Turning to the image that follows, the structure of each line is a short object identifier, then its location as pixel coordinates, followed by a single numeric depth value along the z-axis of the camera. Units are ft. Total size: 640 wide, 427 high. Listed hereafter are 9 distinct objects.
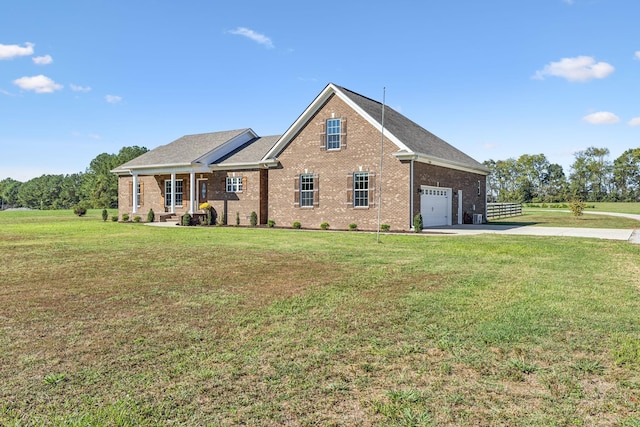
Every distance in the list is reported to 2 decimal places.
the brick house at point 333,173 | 69.62
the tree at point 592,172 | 279.08
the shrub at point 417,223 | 65.21
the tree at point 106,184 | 244.63
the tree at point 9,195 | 459.32
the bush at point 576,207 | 106.86
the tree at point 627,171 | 277.03
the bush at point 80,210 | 129.39
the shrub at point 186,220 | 86.22
